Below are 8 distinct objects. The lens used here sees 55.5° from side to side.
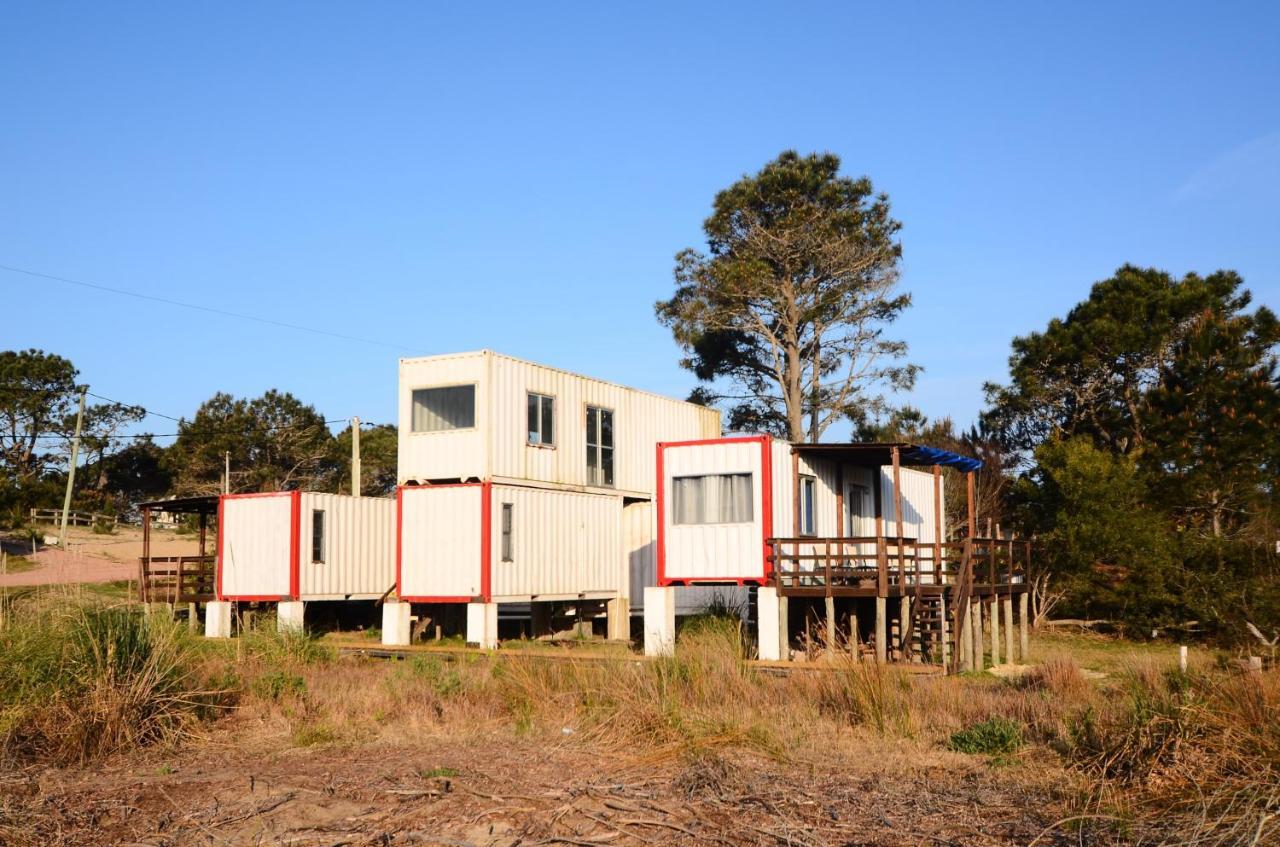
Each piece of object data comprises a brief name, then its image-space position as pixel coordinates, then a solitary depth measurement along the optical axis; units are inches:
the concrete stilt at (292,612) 1069.8
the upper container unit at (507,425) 1088.8
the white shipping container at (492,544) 1017.5
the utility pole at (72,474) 1833.8
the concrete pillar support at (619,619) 1165.7
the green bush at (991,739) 473.1
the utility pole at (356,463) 1391.7
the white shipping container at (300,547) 1085.8
